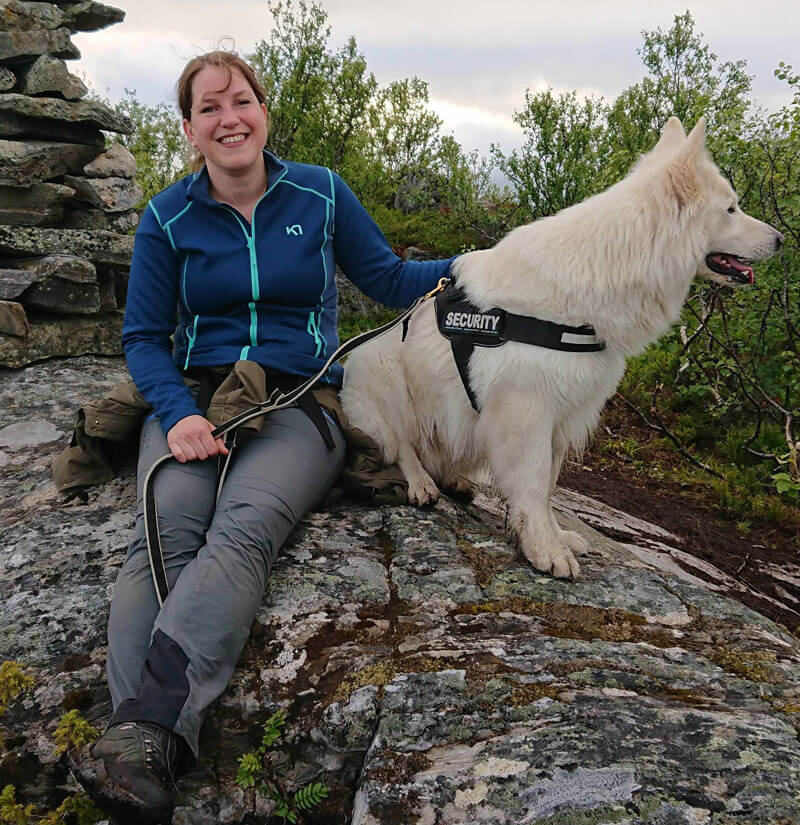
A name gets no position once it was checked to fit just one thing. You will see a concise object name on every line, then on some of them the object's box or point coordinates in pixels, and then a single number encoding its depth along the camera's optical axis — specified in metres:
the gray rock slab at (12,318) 4.64
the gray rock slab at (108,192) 5.33
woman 2.19
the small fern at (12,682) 2.12
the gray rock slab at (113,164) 5.41
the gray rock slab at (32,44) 4.93
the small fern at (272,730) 2.01
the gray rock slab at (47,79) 4.99
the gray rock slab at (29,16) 4.93
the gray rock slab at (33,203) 5.02
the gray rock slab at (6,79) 4.95
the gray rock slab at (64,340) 4.70
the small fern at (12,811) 1.85
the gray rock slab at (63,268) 4.83
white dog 2.99
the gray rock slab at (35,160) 4.89
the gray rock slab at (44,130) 5.02
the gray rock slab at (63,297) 4.81
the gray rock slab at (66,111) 4.94
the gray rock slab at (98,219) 5.34
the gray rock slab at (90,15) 5.11
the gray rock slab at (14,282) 4.70
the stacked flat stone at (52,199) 4.83
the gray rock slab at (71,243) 4.88
